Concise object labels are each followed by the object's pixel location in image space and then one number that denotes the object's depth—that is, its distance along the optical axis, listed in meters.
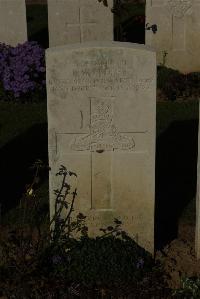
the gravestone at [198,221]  5.82
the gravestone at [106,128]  5.55
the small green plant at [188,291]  5.41
